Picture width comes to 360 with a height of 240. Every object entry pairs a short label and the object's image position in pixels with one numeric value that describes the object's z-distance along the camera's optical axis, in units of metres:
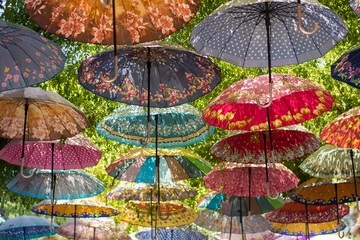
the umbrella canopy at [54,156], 5.74
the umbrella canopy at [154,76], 4.42
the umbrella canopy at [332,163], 6.23
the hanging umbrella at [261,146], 5.47
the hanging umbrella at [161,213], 7.69
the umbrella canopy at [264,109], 4.23
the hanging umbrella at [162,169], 6.50
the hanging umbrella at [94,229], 8.88
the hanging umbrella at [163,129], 5.90
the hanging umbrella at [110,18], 3.24
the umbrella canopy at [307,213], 7.85
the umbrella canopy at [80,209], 7.17
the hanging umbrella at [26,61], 3.69
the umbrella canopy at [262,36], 3.87
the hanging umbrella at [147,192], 6.96
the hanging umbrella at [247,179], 6.10
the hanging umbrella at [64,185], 6.70
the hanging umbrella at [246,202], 7.40
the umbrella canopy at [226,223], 8.68
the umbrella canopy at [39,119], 4.78
